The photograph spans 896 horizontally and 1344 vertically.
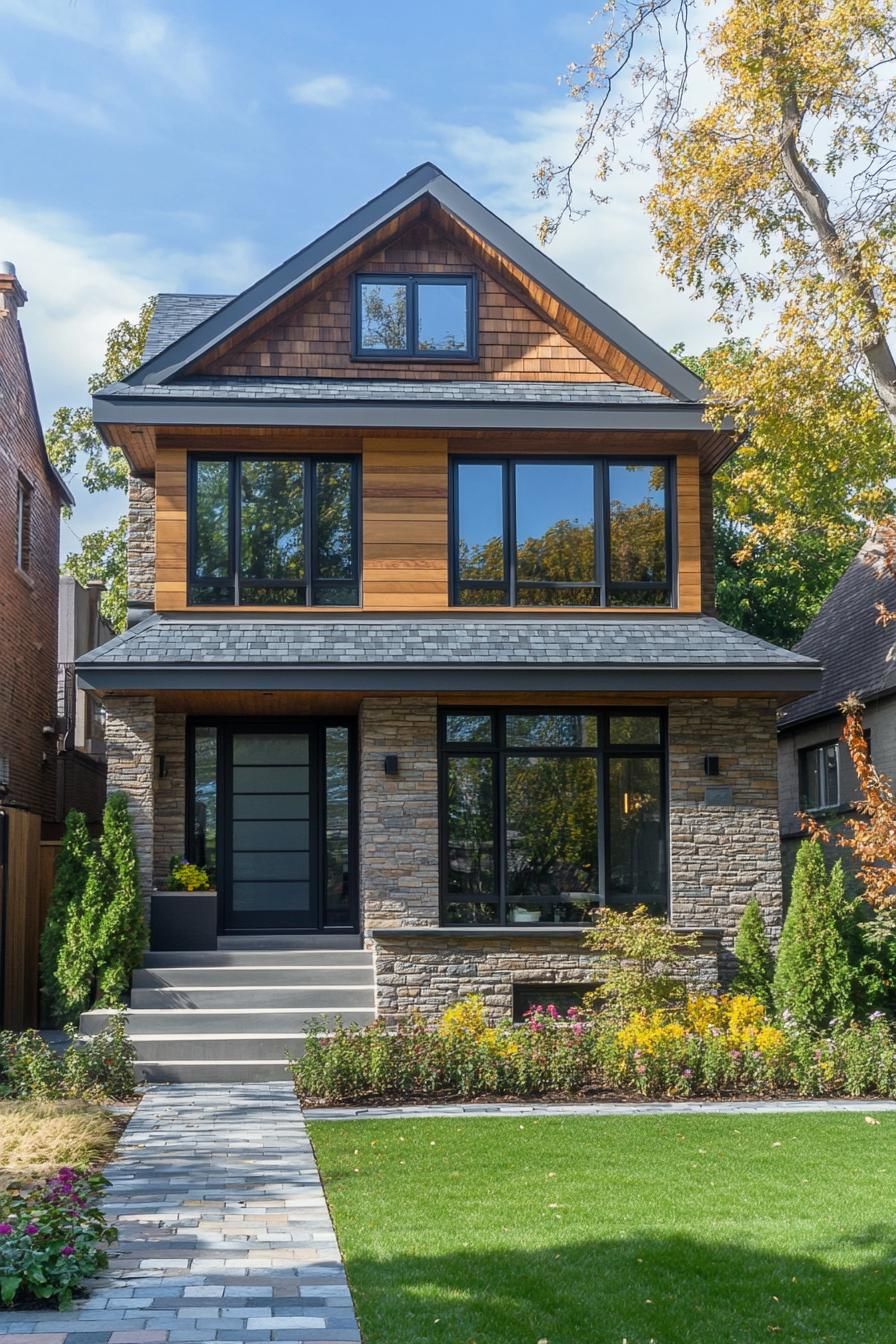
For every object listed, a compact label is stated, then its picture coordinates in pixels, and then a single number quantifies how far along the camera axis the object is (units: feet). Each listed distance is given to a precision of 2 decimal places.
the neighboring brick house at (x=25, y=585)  57.62
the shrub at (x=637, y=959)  44.37
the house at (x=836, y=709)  60.85
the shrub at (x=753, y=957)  48.21
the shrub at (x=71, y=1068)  36.42
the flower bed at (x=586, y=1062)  38.24
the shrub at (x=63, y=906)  46.14
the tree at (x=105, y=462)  86.99
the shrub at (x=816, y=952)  45.21
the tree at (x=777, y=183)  39.42
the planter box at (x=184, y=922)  48.83
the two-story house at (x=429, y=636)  48.85
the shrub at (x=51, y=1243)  19.58
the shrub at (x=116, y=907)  45.78
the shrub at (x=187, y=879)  49.93
